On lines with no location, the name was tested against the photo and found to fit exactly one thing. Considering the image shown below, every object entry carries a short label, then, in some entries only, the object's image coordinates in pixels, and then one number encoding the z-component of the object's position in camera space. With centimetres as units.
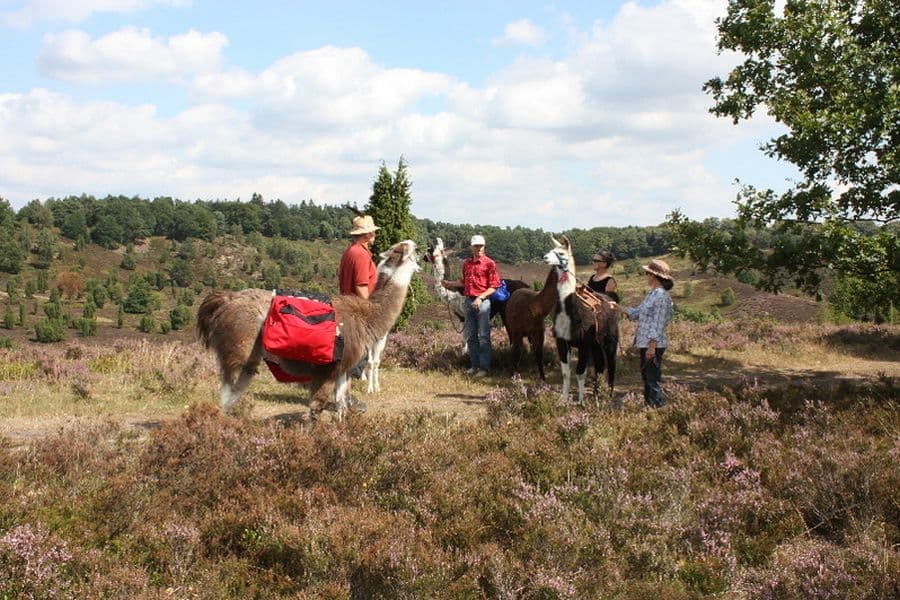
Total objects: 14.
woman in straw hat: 846
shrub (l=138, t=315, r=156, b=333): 10449
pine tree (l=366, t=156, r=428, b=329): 2544
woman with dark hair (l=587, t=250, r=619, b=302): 1033
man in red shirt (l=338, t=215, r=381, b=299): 874
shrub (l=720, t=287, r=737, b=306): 7288
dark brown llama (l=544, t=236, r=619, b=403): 943
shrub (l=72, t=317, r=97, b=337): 9750
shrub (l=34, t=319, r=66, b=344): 9049
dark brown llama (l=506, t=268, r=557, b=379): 1123
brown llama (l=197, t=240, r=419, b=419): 725
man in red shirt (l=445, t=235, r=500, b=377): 1233
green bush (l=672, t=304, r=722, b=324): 5325
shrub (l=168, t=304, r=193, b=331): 10794
